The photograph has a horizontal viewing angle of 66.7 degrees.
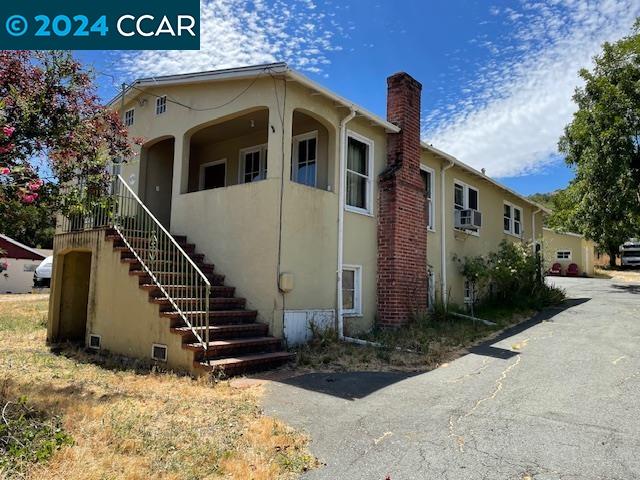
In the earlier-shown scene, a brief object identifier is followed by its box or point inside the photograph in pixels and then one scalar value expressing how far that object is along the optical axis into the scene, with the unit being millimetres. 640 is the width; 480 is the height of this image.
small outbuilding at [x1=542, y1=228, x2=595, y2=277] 32250
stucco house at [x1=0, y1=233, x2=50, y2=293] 31406
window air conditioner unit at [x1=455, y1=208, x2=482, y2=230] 14156
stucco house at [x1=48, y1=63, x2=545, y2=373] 8539
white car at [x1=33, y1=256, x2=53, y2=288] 27266
